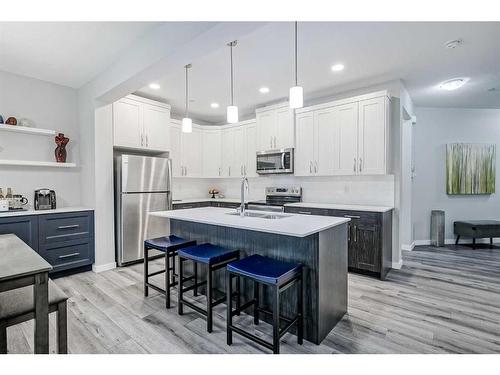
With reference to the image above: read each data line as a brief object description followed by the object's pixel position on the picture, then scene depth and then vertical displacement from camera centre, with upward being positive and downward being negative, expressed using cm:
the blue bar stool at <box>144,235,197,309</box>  258 -64
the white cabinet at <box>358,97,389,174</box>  352 +64
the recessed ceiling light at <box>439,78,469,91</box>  372 +143
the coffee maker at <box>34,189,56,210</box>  355 -22
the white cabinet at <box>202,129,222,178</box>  555 +64
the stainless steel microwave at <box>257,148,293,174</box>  440 +37
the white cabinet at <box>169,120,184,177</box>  489 +65
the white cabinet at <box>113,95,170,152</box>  393 +94
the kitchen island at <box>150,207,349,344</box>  200 -57
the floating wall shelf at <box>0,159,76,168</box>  326 +26
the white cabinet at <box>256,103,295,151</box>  441 +96
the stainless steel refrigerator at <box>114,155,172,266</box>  382 -27
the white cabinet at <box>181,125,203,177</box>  516 +60
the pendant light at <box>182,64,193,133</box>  305 +67
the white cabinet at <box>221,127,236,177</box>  540 +66
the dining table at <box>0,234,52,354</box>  139 -53
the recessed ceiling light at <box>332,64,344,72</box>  327 +145
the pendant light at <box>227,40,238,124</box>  267 +71
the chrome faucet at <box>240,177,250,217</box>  264 -14
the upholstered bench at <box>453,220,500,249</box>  479 -87
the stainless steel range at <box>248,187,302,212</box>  445 -28
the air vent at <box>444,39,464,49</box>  268 +143
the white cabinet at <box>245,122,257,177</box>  502 +62
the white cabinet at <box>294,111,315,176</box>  421 +61
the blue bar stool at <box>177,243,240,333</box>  216 -66
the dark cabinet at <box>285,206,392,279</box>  330 -76
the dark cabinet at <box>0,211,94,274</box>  311 -66
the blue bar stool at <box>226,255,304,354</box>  174 -67
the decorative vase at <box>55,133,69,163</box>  374 +51
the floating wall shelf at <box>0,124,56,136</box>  328 +69
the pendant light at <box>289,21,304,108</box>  218 +71
